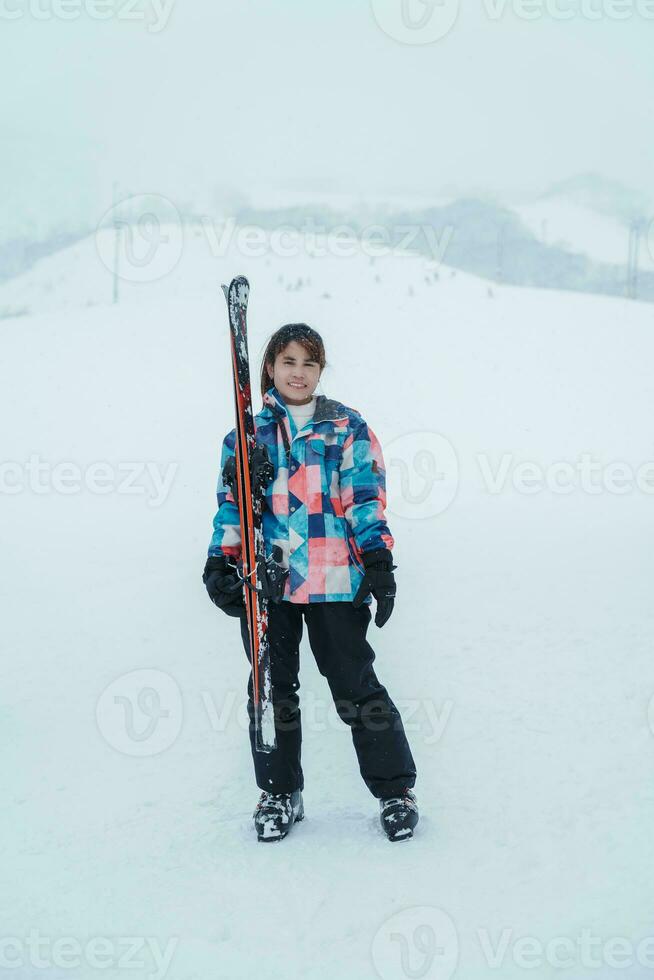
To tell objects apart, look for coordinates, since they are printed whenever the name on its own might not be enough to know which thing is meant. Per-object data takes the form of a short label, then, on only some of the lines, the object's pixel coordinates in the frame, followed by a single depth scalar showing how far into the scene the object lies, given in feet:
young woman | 9.92
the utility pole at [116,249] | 70.49
